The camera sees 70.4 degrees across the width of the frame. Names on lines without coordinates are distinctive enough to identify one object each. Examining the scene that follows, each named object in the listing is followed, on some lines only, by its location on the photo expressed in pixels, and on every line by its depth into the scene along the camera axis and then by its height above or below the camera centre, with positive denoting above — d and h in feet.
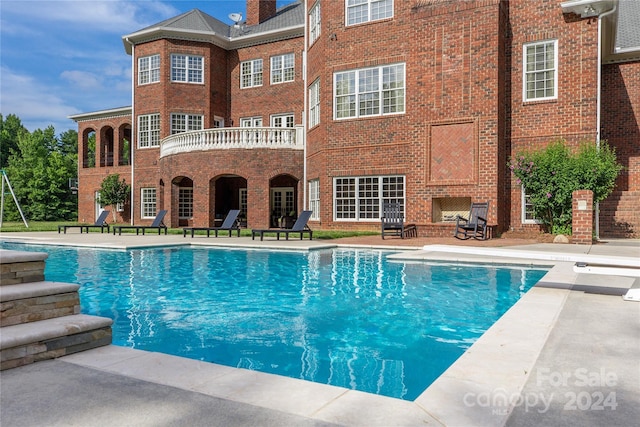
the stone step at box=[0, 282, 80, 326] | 11.18 -2.38
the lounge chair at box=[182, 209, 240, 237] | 57.00 -1.60
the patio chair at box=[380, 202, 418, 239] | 52.75 -1.46
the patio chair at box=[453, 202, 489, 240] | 48.60 -1.55
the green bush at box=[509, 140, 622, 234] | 45.93 +3.57
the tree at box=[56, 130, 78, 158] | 199.31 +29.70
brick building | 53.57 +14.93
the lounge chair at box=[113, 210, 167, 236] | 66.38 -1.27
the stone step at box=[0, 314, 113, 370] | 10.14 -3.08
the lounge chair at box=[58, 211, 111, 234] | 70.63 -1.36
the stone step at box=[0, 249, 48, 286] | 12.25 -1.58
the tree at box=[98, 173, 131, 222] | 92.43 +3.95
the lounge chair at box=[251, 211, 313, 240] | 50.98 -2.12
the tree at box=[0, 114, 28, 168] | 186.80 +31.78
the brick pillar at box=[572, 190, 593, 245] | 43.11 -0.52
